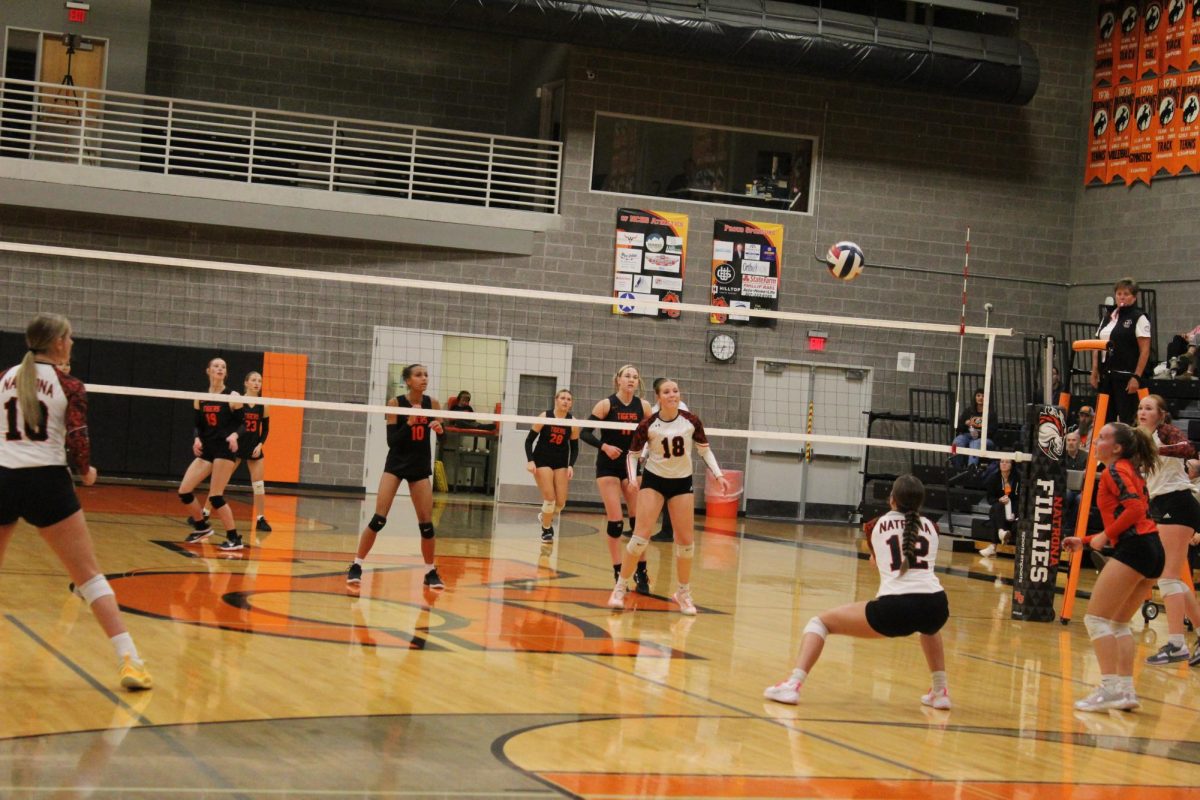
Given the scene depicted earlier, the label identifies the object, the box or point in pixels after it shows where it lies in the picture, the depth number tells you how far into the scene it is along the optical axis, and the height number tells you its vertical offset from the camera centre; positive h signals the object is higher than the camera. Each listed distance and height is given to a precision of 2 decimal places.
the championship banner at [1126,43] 21.31 +6.06
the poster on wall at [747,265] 21.00 +1.98
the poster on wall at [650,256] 20.64 +1.98
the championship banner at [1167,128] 20.28 +4.50
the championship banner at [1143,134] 20.80 +4.49
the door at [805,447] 21.28 -0.85
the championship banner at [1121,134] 21.33 +4.56
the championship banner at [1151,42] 20.77 +5.94
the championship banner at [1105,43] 21.84 +6.18
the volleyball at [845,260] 14.88 +1.54
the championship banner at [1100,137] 21.83 +4.61
